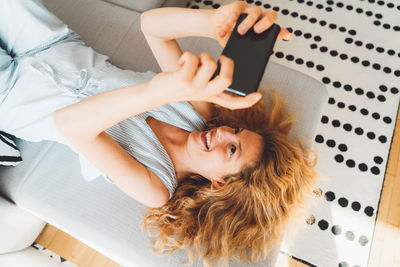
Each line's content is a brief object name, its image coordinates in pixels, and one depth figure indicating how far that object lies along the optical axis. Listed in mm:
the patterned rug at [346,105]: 1526
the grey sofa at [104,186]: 1102
